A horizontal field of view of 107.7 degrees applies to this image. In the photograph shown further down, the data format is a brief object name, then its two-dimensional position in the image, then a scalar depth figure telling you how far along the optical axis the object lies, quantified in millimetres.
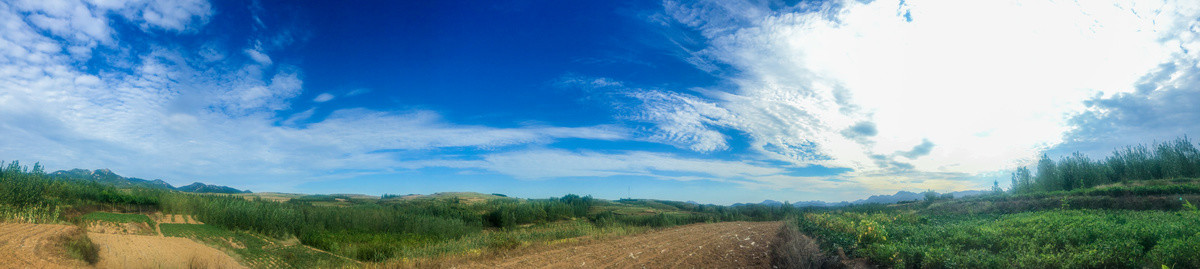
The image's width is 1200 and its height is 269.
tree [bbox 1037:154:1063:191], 42903
